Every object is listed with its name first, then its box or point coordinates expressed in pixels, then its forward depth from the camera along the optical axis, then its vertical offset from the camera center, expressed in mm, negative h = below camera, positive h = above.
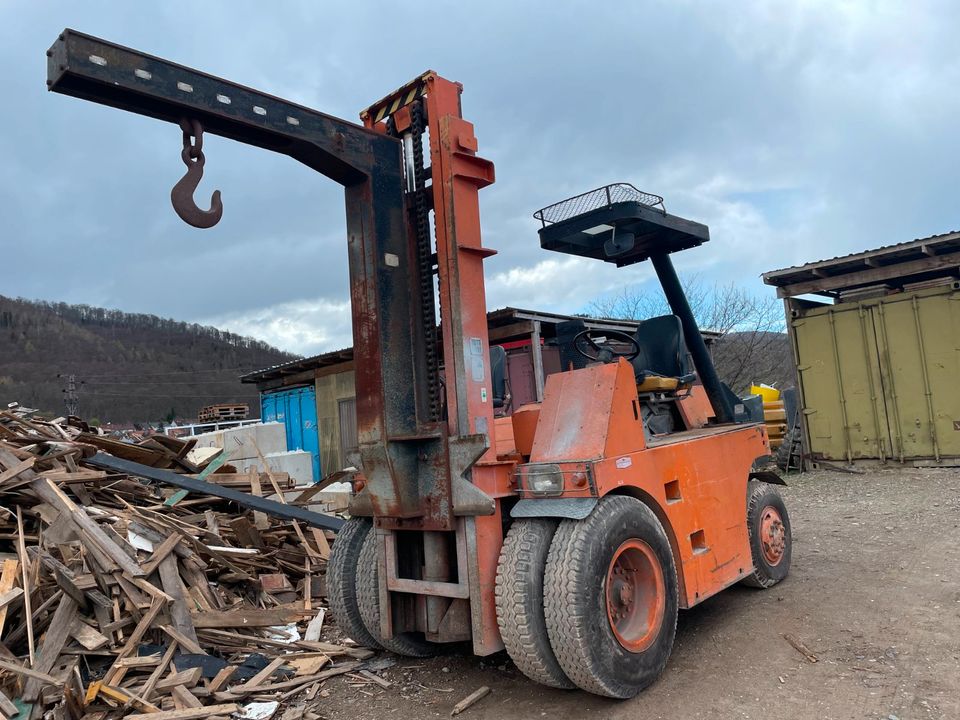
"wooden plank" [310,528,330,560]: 7156 -981
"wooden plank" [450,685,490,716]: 4011 -1482
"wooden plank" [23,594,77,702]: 4062 -1062
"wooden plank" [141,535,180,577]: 5309 -715
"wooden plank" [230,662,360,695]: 4383 -1442
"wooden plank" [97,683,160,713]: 4082 -1334
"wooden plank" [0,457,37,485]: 6020 -15
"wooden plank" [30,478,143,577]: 5176 -453
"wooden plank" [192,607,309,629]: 5184 -1228
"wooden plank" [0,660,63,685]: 4000 -1114
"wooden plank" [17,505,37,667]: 4395 -766
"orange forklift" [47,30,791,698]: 3705 -168
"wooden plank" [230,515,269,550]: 6805 -763
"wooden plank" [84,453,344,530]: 7289 -362
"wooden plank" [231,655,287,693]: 4445 -1401
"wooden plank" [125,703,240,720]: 3930 -1404
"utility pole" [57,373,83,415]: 47125 +4508
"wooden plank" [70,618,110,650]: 4559 -1089
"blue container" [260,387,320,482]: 21391 +941
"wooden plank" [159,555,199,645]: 4898 -989
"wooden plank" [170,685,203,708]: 4141 -1373
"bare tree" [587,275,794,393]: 28922 +2261
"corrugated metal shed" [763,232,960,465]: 12281 +896
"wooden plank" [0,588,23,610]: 4504 -787
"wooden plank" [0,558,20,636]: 4762 -693
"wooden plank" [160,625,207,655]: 4715 -1200
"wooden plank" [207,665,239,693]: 4344 -1353
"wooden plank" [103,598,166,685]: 4352 -1127
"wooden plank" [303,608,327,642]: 5371 -1368
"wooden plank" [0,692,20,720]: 3840 -1253
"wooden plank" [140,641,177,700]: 4207 -1292
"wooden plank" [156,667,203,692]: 4266 -1304
